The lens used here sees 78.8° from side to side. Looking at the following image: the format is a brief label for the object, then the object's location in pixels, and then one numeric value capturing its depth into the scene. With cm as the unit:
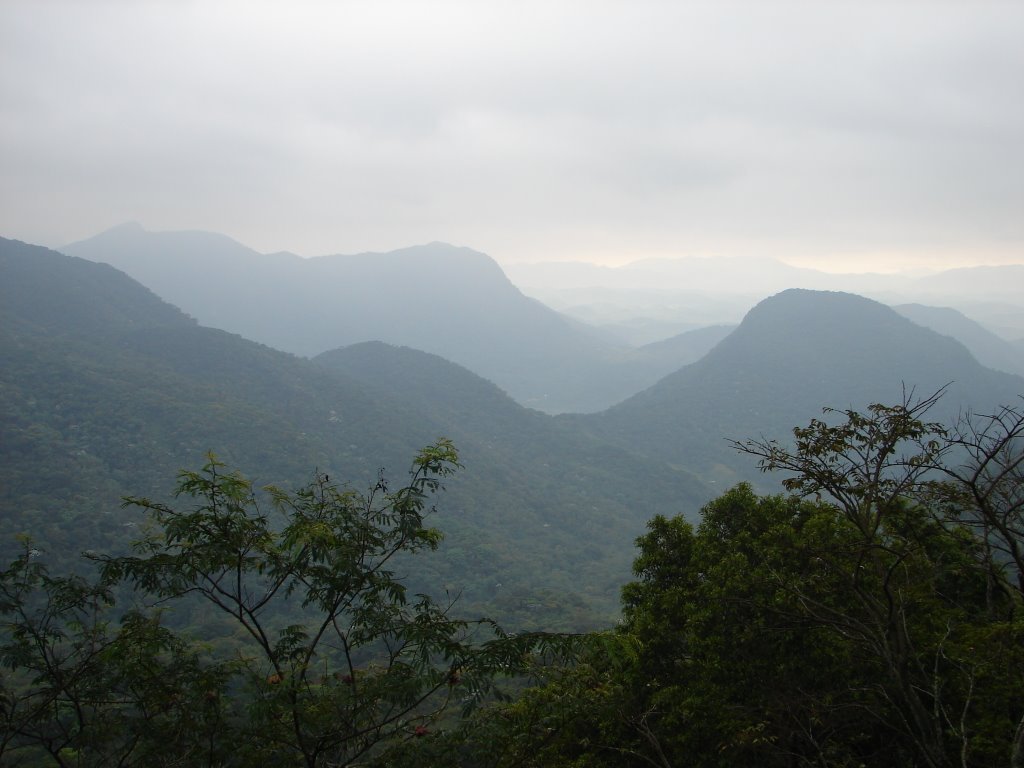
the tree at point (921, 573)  608
